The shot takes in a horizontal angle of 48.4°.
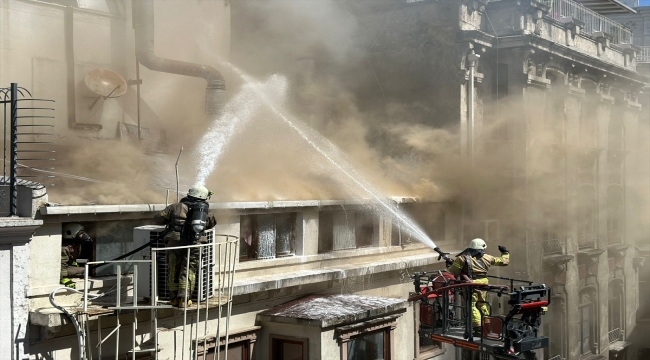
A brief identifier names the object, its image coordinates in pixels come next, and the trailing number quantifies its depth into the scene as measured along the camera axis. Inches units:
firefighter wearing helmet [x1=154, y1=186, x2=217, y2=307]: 368.2
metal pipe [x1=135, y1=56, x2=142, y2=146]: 690.4
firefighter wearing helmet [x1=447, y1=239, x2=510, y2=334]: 451.2
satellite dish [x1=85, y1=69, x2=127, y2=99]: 641.6
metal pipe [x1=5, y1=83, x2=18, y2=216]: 353.7
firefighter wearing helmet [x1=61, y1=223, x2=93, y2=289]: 381.4
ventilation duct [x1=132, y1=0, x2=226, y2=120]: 692.7
